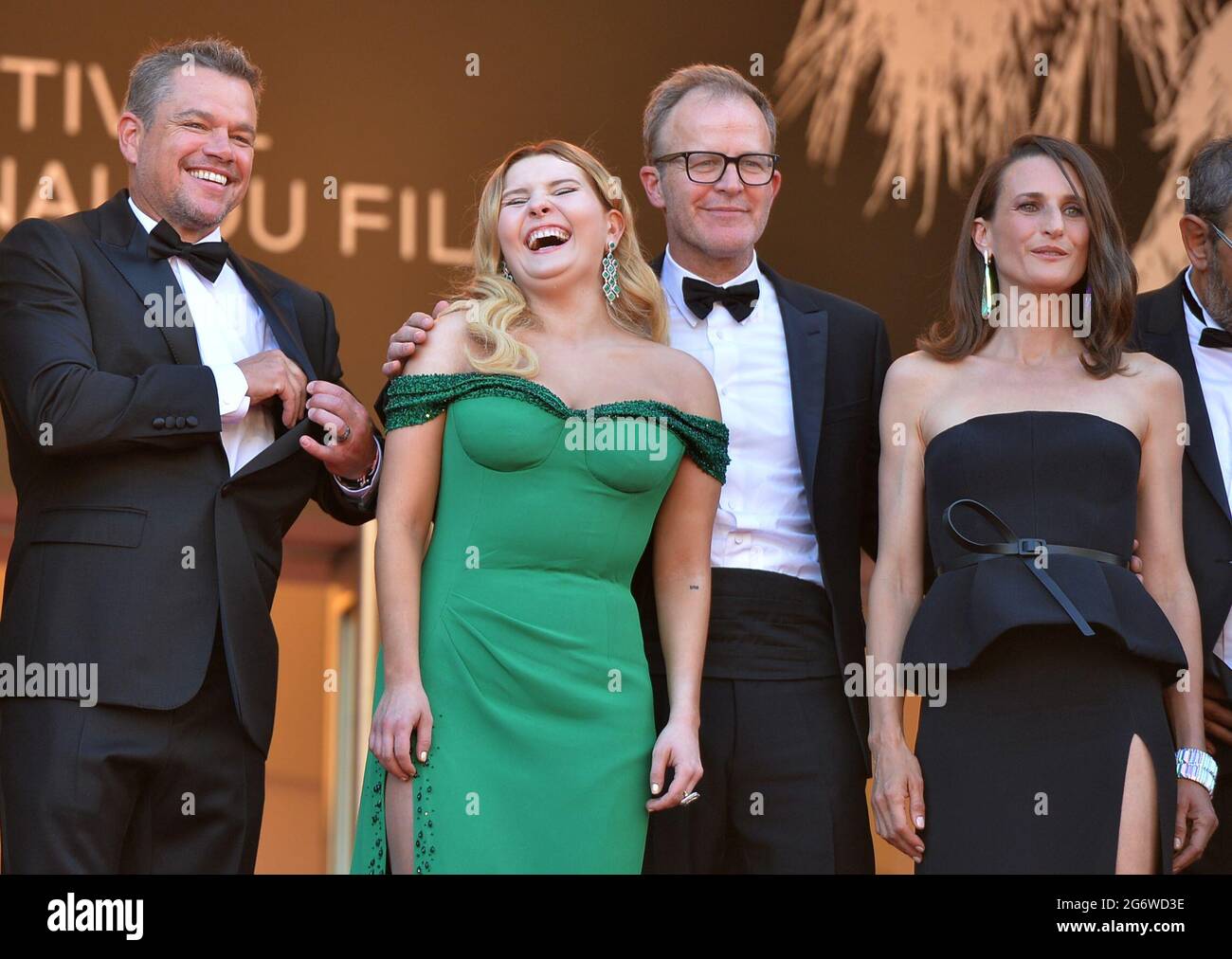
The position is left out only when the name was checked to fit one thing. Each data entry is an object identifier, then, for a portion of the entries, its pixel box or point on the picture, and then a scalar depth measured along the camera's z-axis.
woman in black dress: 6.38
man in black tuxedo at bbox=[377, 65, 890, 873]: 6.89
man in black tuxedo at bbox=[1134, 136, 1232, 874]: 7.24
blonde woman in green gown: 6.23
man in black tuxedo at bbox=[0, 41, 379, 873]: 6.44
